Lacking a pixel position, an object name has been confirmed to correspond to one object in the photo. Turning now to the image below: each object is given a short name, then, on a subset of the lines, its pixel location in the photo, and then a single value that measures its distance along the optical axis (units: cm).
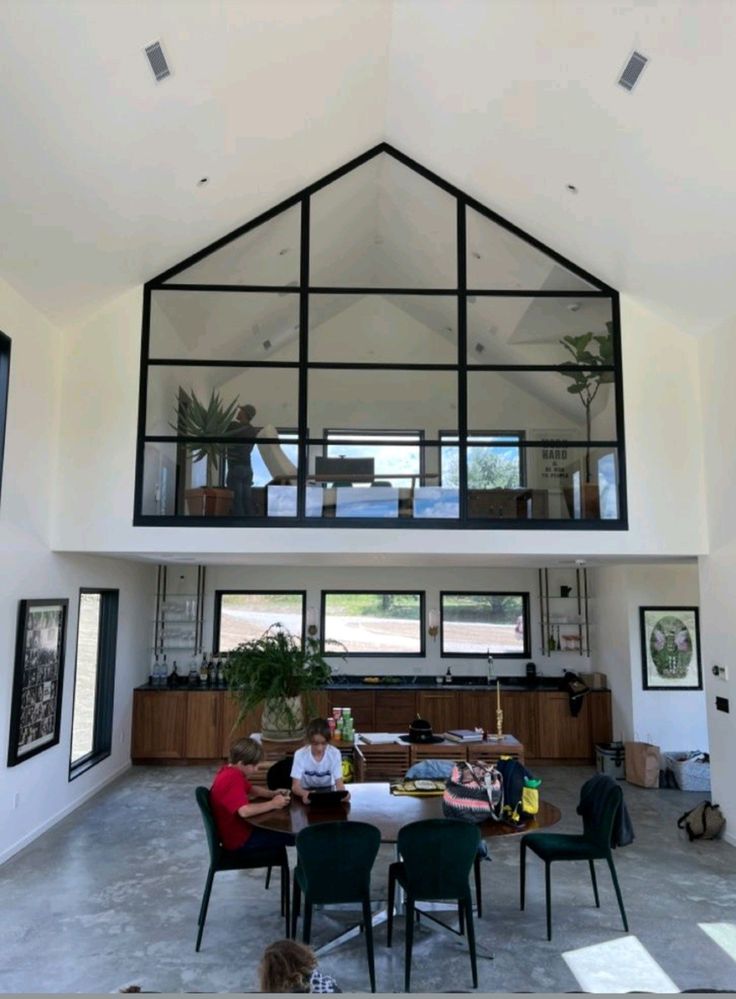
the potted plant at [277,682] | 611
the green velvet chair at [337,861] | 369
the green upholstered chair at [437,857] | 371
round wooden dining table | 394
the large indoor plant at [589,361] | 666
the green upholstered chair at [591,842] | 432
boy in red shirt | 419
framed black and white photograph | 546
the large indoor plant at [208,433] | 630
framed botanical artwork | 808
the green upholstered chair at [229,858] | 415
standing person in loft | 631
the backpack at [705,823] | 589
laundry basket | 752
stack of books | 621
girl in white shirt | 468
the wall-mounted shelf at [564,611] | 926
